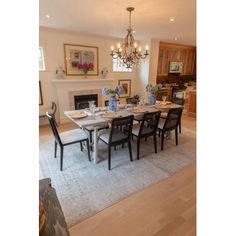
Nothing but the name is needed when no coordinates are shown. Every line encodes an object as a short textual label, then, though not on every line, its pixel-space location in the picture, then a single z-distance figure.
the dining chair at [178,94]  4.96
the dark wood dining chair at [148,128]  2.98
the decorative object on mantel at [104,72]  5.65
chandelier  3.17
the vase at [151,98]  3.90
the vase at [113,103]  3.26
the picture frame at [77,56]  4.89
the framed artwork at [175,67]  7.19
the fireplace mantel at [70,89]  4.92
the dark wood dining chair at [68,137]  2.58
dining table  2.70
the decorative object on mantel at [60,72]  4.85
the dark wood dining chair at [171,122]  3.28
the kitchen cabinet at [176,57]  6.77
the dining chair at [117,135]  2.61
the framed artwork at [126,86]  6.30
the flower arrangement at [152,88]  3.76
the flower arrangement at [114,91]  3.14
